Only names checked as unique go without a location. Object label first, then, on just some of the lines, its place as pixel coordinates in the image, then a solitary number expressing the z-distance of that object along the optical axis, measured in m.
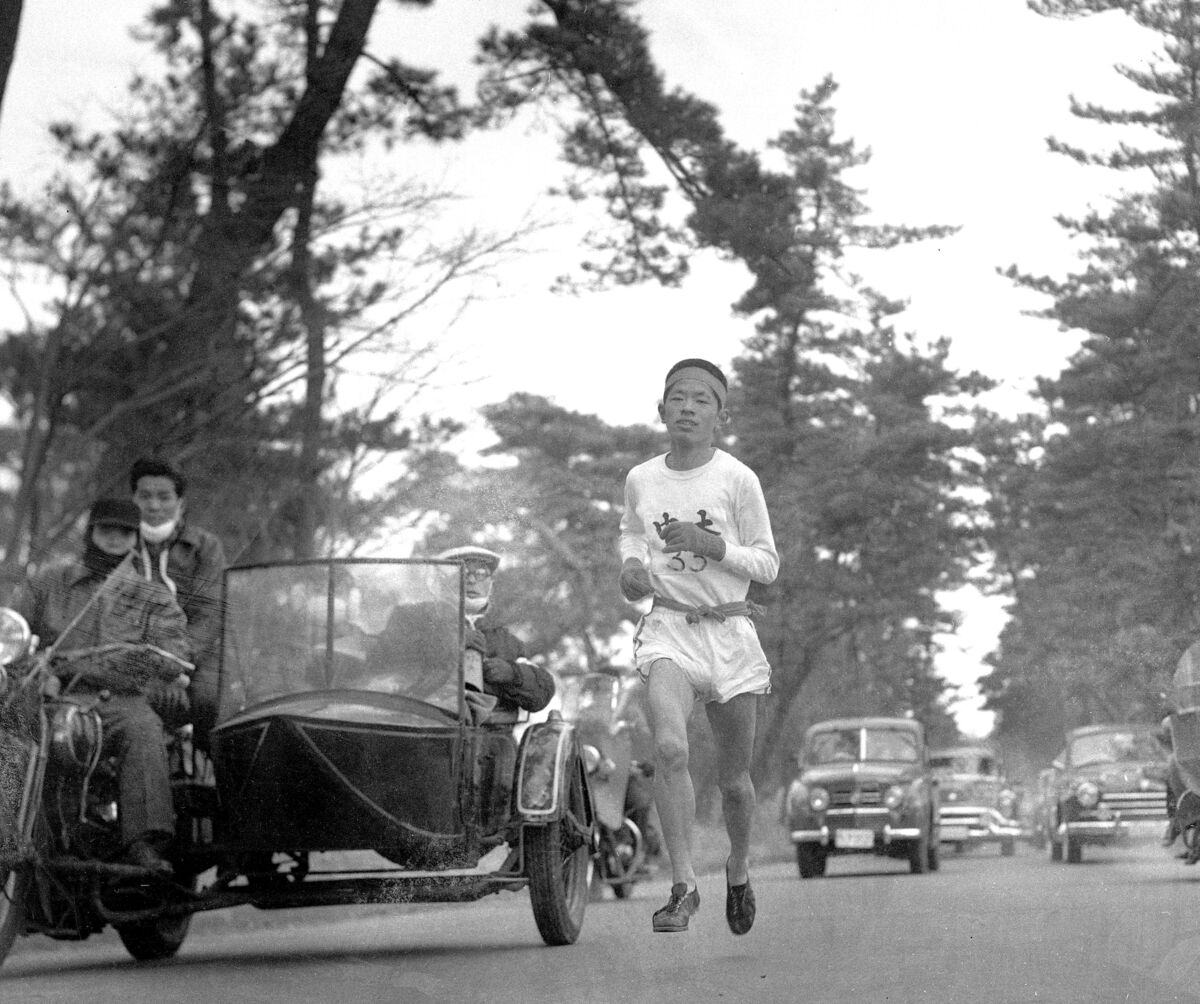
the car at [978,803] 27.12
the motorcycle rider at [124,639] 8.27
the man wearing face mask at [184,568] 8.64
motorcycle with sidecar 8.09
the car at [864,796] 22.44
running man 6.24
